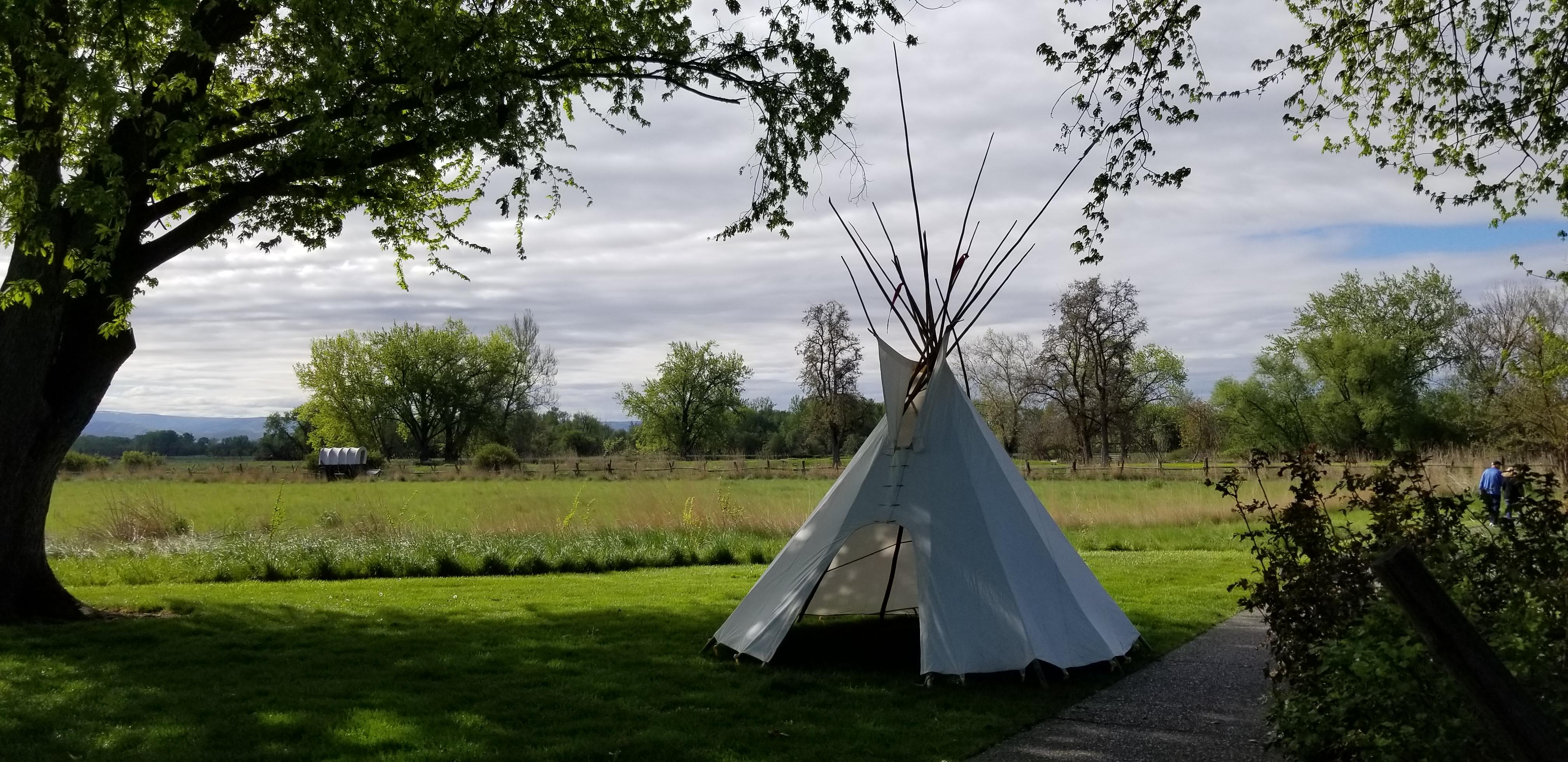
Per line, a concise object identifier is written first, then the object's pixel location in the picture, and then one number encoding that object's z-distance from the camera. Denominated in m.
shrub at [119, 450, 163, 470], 43.88
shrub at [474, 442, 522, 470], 44.03
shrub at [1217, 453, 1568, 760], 3.81
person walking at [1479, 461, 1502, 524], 12.58
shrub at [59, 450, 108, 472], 41.56
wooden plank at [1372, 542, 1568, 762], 2.59
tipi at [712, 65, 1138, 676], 6.89
